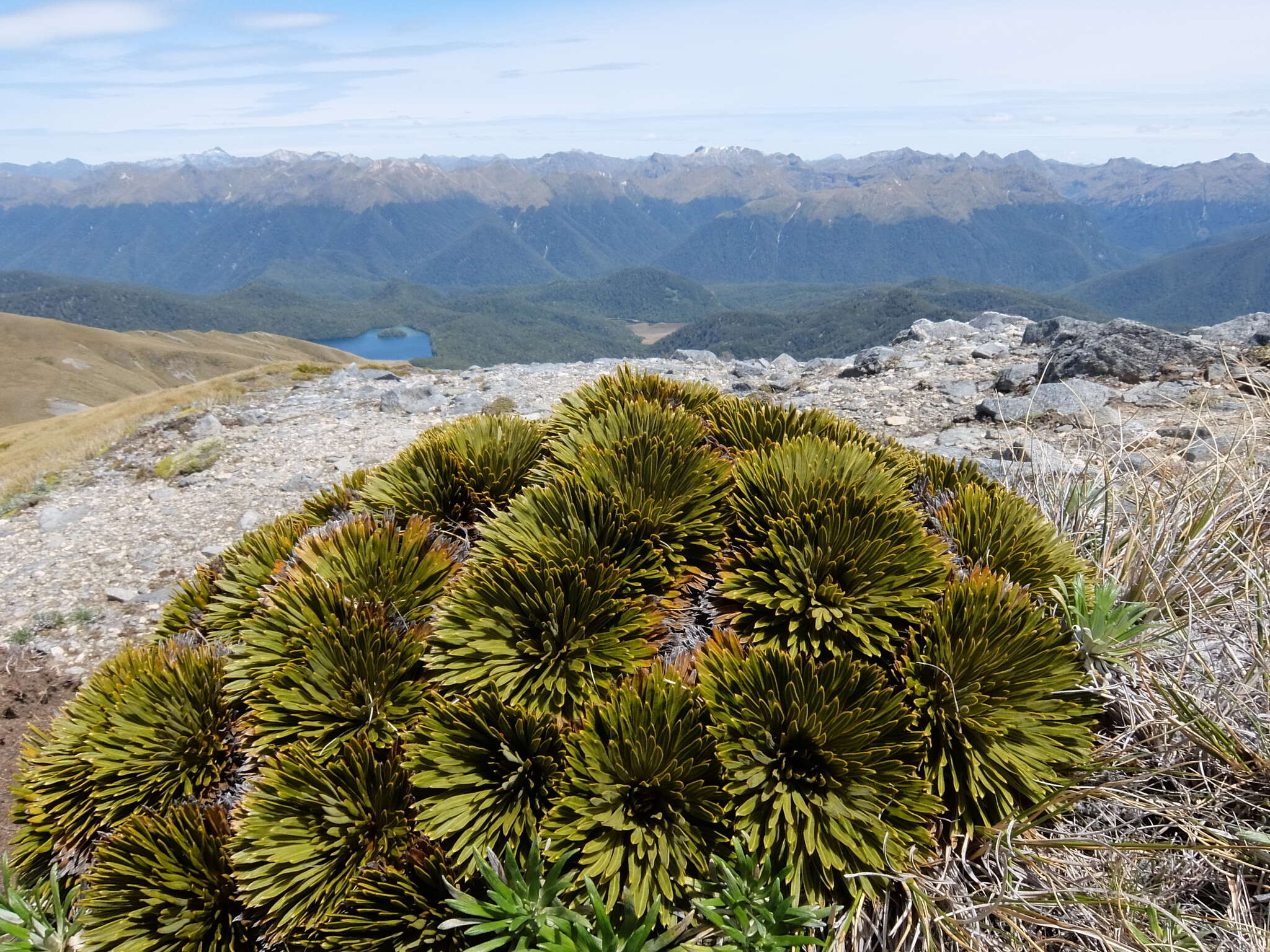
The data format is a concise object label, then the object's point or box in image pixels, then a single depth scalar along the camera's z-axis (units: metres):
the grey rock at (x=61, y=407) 134.88
